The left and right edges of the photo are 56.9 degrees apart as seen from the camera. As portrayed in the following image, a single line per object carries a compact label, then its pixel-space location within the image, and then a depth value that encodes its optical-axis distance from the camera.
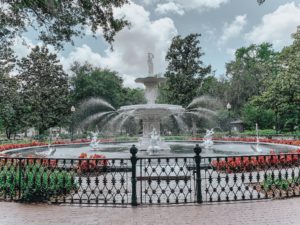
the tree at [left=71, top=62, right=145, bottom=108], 48.44
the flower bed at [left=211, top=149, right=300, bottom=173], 9.38
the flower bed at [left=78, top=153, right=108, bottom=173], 9.09
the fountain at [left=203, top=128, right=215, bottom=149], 19.25
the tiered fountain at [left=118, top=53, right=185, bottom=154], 15.62
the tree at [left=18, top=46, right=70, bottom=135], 39.66
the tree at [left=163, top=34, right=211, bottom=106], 42.72
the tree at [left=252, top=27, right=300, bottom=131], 27.19
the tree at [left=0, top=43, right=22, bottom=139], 29.46
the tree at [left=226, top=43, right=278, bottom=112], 51.47
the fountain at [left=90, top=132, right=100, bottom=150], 18.69
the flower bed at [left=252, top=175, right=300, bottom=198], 7.06
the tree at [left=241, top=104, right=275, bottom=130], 43.31
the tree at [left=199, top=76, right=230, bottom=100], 53.53
